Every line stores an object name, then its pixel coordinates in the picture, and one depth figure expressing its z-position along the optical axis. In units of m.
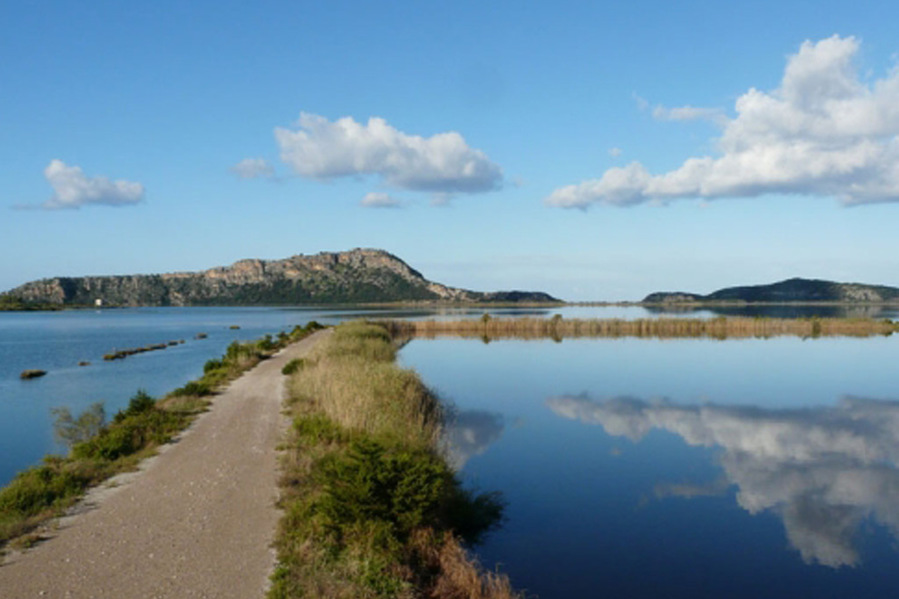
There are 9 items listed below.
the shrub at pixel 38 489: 10.37
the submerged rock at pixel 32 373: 33.70
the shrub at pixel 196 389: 22.86
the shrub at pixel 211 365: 32.40
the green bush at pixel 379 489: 9.64
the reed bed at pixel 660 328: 60.59
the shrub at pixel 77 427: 17.05
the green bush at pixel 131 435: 14.22
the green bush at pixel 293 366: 28.28
